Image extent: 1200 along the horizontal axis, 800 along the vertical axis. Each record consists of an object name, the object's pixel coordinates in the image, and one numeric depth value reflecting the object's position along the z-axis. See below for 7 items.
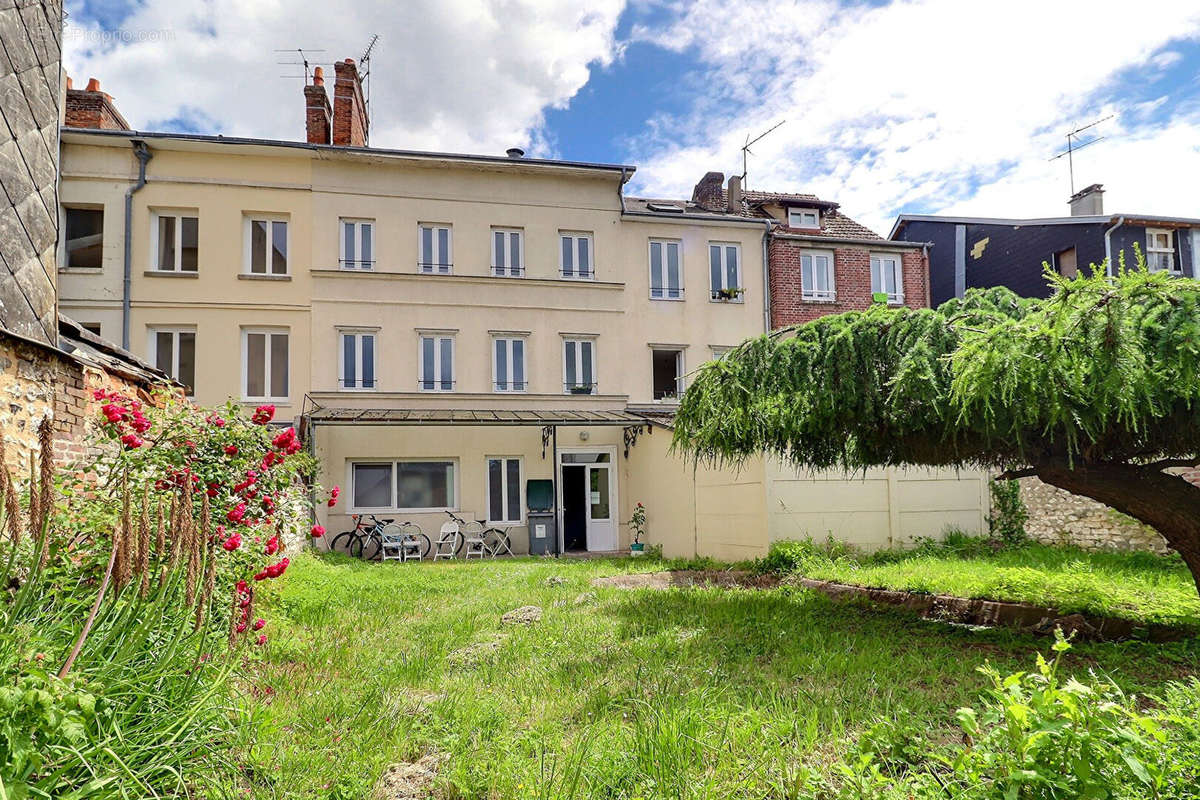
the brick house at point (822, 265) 18.81
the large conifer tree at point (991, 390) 4.24
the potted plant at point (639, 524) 16.59
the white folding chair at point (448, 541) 16.06
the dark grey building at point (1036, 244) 20.19
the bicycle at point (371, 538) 15.49
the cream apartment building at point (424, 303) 15.77
